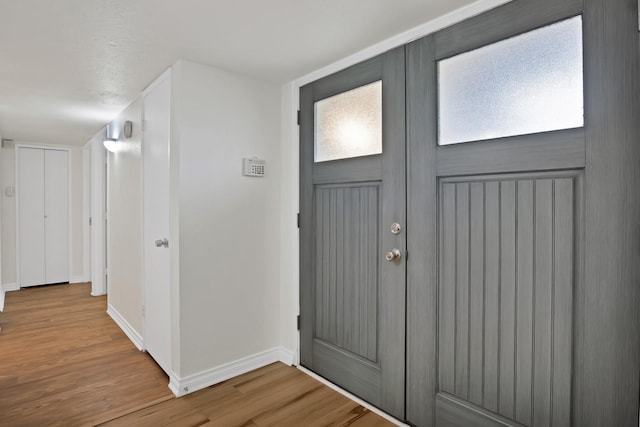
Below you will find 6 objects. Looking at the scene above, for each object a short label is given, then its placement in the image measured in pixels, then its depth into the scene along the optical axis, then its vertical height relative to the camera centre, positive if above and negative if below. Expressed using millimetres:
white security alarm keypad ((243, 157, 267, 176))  2633 +329
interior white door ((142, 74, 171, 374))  2533 -113
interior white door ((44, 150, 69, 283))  5457 -81
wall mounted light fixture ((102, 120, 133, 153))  3266 +758
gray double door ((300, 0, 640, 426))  1332 -211
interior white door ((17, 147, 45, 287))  5227 -94
